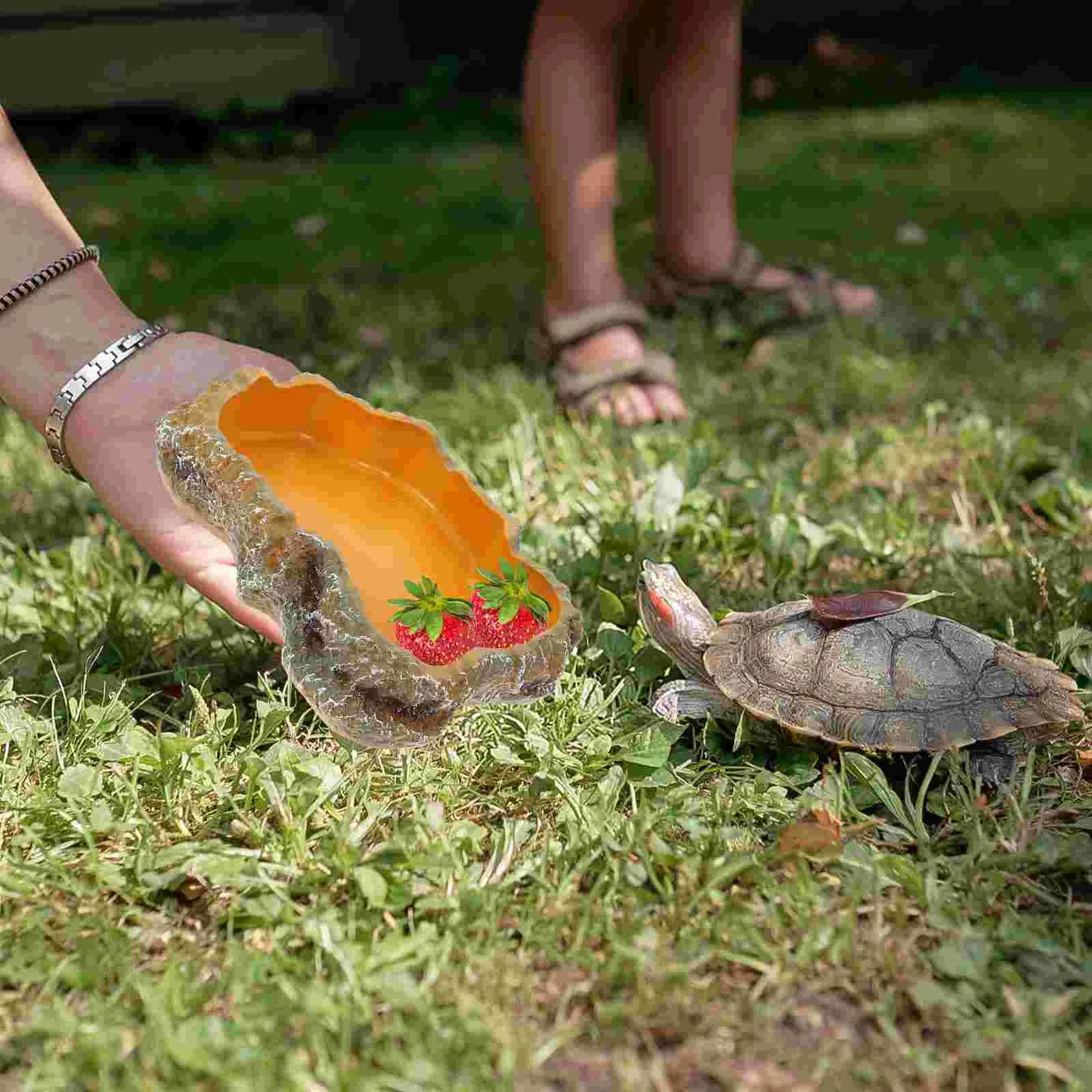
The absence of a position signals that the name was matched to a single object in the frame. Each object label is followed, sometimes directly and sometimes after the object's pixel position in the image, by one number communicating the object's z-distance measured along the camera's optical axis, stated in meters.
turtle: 1.12
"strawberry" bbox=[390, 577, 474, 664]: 1.14
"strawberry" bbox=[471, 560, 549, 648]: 1.14
